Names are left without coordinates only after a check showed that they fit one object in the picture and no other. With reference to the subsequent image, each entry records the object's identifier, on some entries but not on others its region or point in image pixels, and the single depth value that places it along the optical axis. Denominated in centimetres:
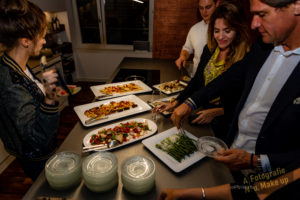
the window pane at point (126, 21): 490
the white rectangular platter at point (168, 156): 108
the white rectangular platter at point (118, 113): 154
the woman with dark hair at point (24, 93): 116
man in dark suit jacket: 99
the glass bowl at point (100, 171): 90
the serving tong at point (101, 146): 118
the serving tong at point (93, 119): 147
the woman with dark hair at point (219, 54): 163
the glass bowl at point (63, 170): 91
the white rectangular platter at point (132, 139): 126
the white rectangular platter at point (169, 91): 206
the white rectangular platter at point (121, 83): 203
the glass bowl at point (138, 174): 90
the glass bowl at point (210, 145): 115
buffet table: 94
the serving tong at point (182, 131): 129
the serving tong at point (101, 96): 194
